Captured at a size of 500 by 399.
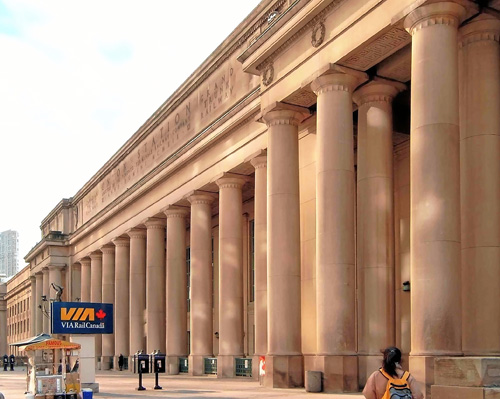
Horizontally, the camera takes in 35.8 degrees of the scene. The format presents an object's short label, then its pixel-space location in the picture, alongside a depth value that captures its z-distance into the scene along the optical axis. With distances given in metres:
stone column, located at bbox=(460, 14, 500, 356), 21.80
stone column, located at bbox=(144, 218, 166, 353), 51.09
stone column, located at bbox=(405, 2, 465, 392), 20.59
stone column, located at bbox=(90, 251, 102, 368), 67.88
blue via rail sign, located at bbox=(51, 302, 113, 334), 29.02
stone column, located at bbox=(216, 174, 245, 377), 39.41
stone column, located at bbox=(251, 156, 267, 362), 34.03
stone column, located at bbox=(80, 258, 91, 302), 71.25
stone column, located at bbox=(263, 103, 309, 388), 28.66
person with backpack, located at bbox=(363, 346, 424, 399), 8.79
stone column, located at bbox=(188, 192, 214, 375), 43.44
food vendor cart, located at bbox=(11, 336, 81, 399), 23.09
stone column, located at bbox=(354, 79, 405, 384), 26.41
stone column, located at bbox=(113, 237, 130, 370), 60.56
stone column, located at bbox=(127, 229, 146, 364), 55.69
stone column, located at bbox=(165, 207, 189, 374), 47.56
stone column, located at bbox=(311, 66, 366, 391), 25.59
